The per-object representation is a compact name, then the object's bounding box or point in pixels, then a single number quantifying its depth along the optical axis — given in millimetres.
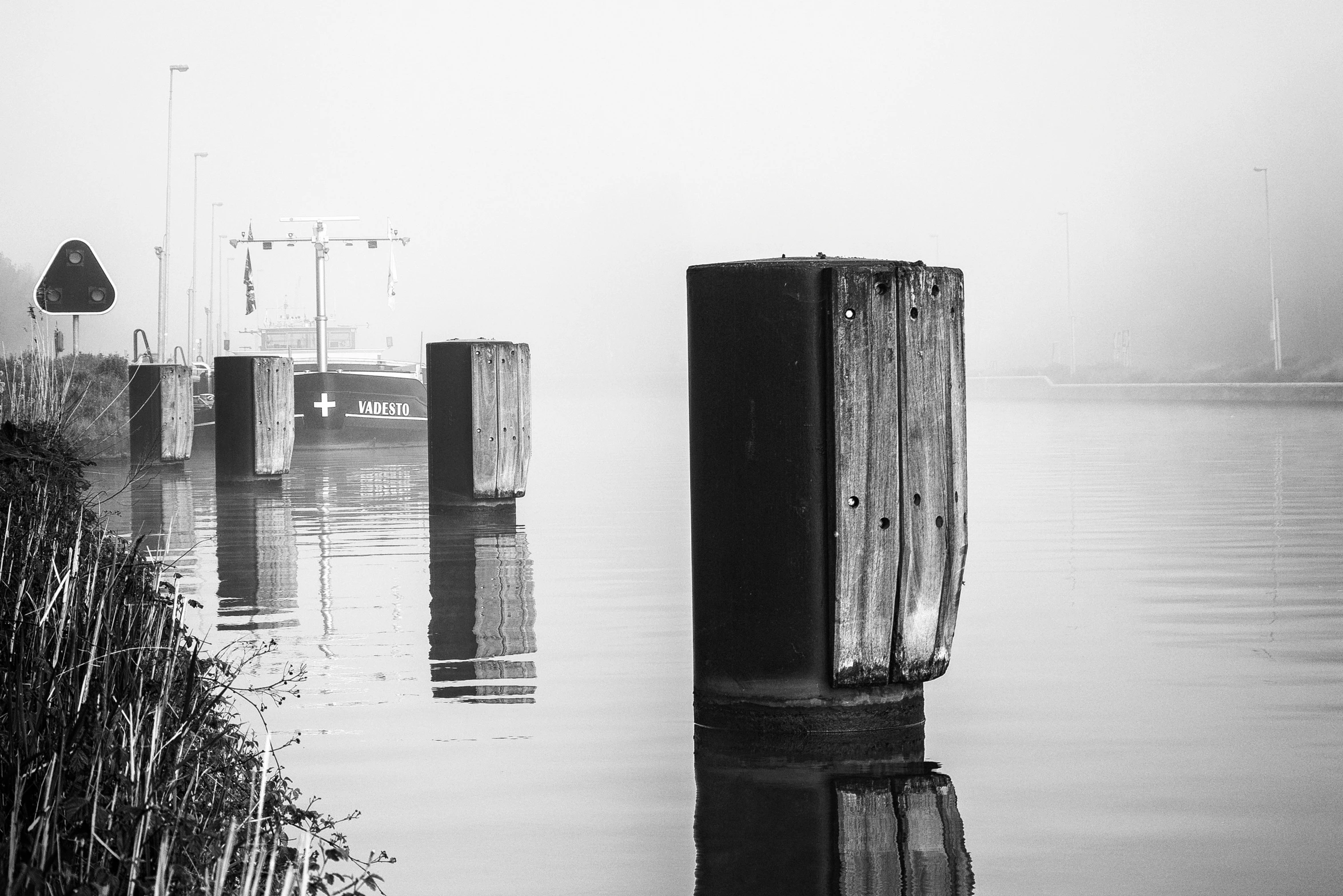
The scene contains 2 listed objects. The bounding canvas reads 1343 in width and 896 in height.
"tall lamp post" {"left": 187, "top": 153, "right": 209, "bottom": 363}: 51156
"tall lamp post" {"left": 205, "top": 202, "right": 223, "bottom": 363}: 51547
